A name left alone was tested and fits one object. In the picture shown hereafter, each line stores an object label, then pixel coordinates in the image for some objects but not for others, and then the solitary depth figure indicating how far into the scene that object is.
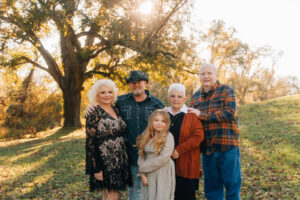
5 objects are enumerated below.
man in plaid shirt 3.43
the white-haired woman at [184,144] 3.16
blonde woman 3.24
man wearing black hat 3.54
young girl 3.04
